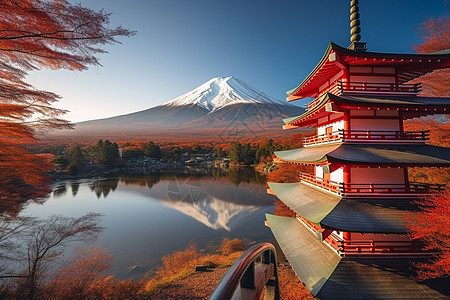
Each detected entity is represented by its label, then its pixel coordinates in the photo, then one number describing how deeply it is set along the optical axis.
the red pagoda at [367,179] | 5.73
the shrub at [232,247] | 14.50
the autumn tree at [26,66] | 4.33
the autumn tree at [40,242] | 7.25
